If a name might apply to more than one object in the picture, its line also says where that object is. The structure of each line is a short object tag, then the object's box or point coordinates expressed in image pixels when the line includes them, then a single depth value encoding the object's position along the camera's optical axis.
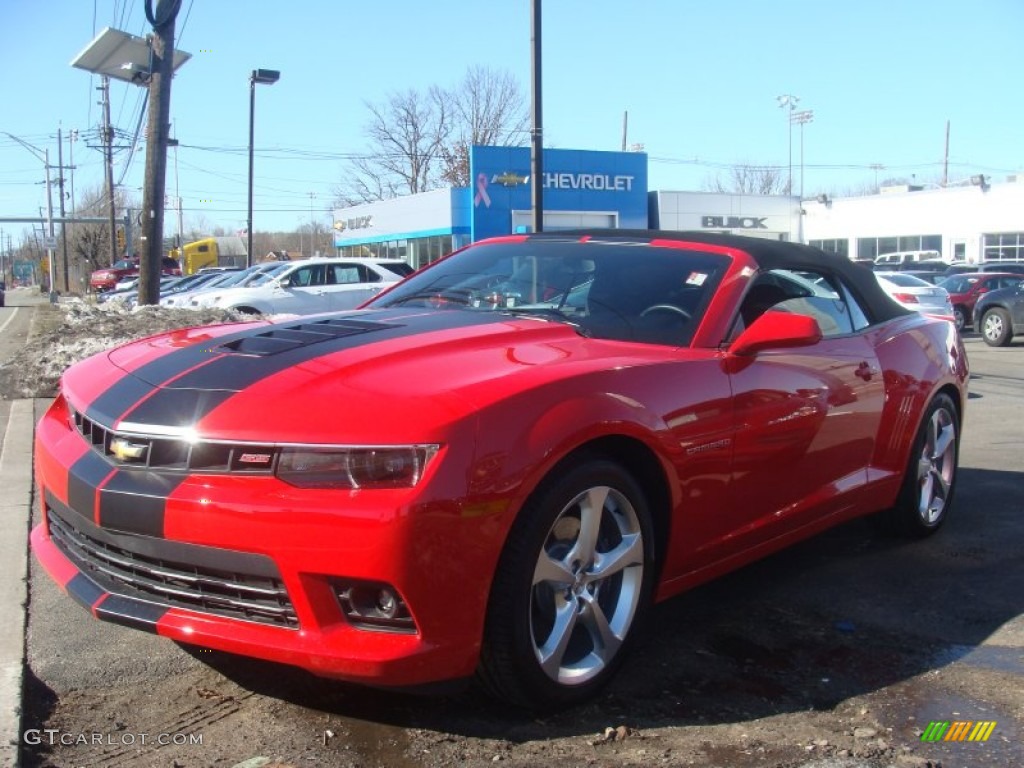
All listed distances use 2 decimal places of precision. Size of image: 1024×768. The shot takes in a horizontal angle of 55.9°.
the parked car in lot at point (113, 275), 42.30
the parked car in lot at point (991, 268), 32.73
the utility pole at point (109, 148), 52.53
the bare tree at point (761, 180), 95.56
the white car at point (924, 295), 14.81
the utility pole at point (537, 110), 12.68
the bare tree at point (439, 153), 58.78
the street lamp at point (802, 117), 69.88
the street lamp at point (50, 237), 52.53
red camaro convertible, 2.56
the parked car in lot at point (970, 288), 21.25
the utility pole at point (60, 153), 74.71
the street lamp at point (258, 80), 28.17
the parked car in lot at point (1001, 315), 17.95
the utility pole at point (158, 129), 12.73
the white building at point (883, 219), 46.66
